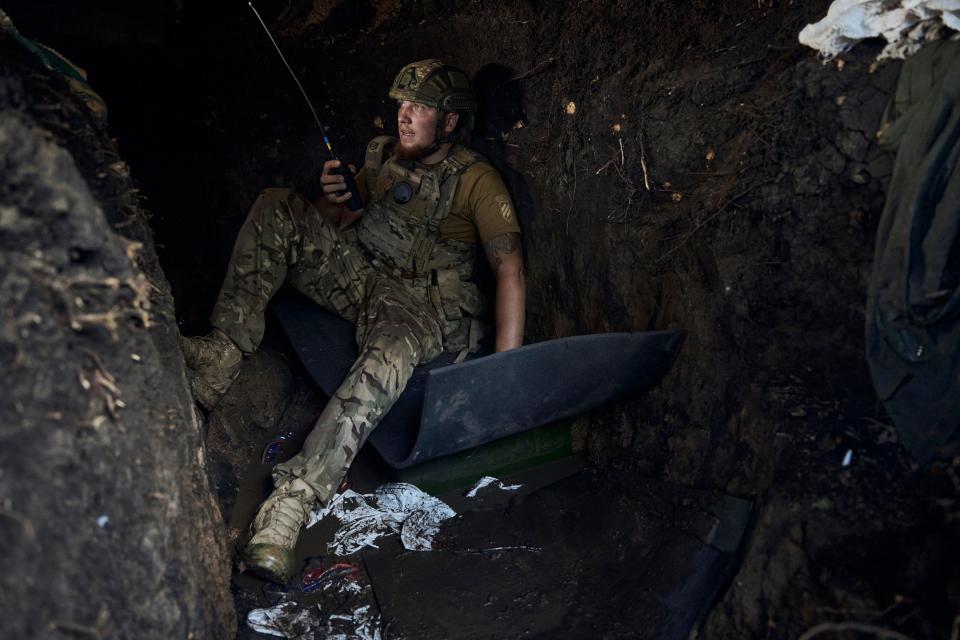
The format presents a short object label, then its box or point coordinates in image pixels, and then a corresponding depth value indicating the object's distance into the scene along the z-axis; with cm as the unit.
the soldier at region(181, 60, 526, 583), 335
